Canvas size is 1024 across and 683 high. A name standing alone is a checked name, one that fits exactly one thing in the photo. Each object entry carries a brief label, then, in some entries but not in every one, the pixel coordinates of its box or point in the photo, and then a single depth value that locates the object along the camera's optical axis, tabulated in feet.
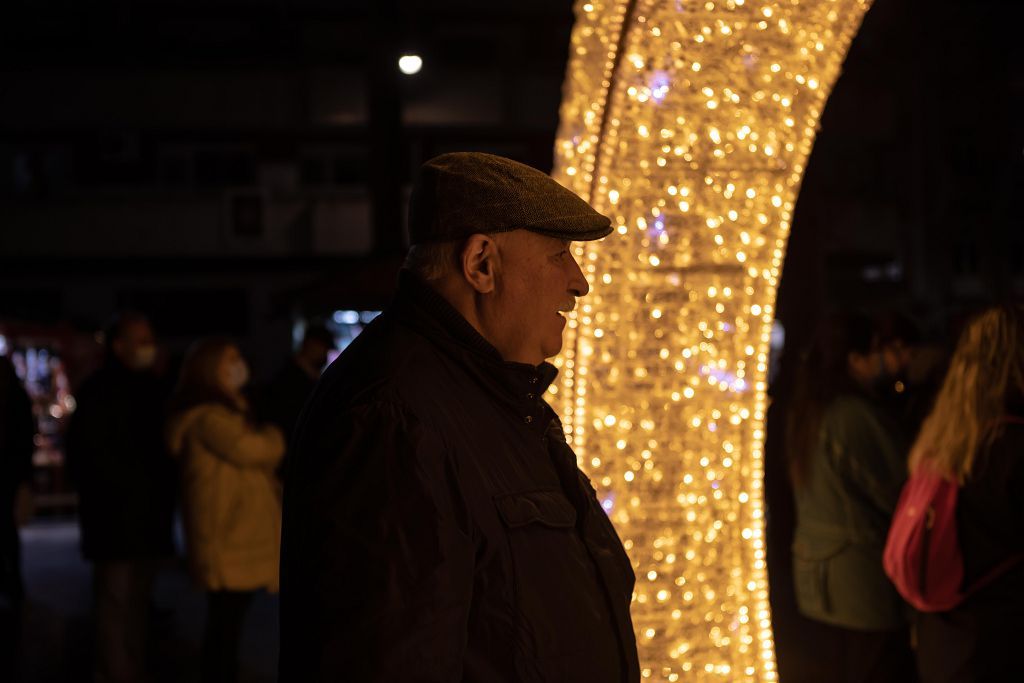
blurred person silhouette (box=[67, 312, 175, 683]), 19.54
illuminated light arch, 9.18
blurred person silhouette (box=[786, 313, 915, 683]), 14.49
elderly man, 5.08
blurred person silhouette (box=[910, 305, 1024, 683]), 10.76
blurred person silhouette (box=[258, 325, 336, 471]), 22.86
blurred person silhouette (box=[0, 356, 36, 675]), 20.40
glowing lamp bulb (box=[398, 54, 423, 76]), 34.50
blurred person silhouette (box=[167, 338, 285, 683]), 17.40
